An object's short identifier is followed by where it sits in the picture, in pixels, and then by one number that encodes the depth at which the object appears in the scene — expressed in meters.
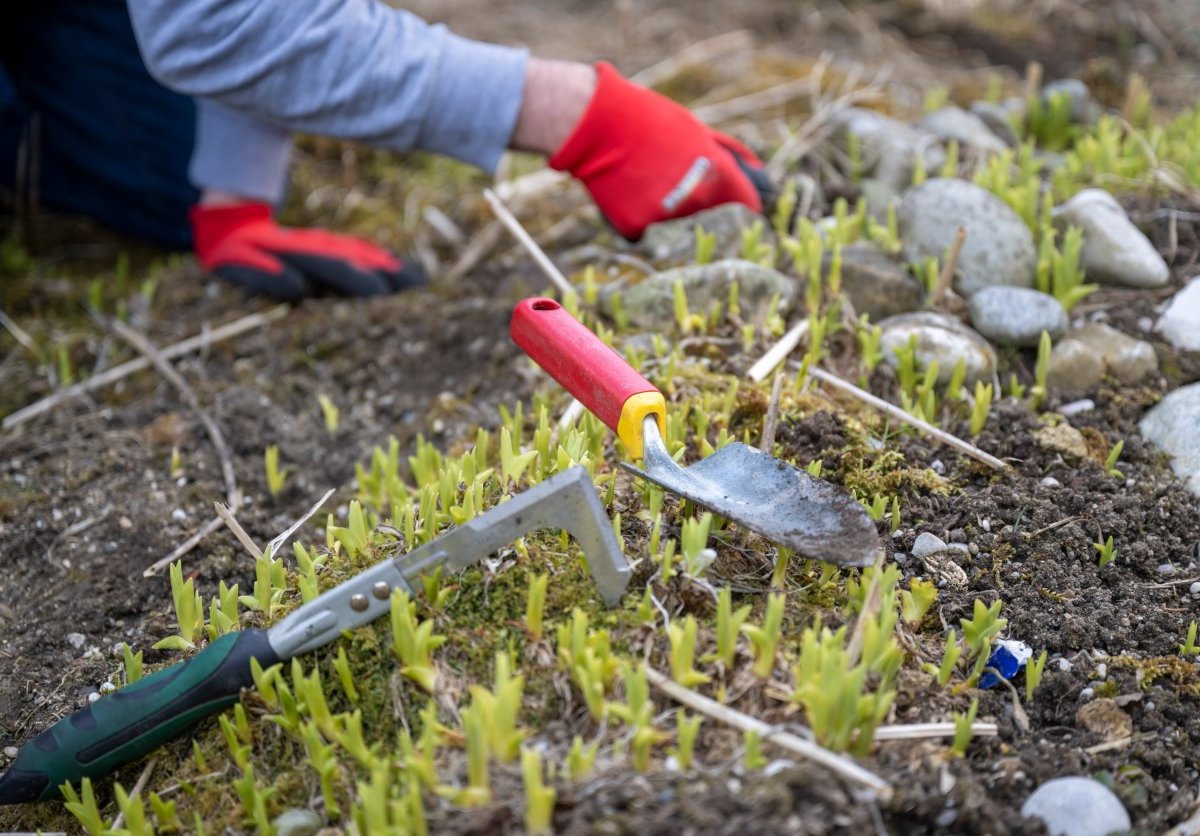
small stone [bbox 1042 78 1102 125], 3.35
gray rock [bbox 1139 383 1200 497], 2.07
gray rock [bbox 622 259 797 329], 2.47
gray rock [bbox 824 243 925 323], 2.47
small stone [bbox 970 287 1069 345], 2.36
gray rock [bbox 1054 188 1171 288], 2.52
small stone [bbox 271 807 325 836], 1.48
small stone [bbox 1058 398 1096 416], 2.24
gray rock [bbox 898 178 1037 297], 2.50
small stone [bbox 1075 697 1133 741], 1.58
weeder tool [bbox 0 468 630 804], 1.55
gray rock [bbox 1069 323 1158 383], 2.30
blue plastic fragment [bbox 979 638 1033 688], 1.66
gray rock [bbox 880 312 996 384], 2.28
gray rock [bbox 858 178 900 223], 2.85
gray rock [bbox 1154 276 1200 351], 2.36
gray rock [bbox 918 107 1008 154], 3.18
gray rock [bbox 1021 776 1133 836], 1.41
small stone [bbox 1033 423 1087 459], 2.10
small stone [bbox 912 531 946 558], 1.86
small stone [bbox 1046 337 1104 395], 2.30
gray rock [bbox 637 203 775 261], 2.70
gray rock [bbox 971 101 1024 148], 3.35
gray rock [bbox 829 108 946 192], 3.01
